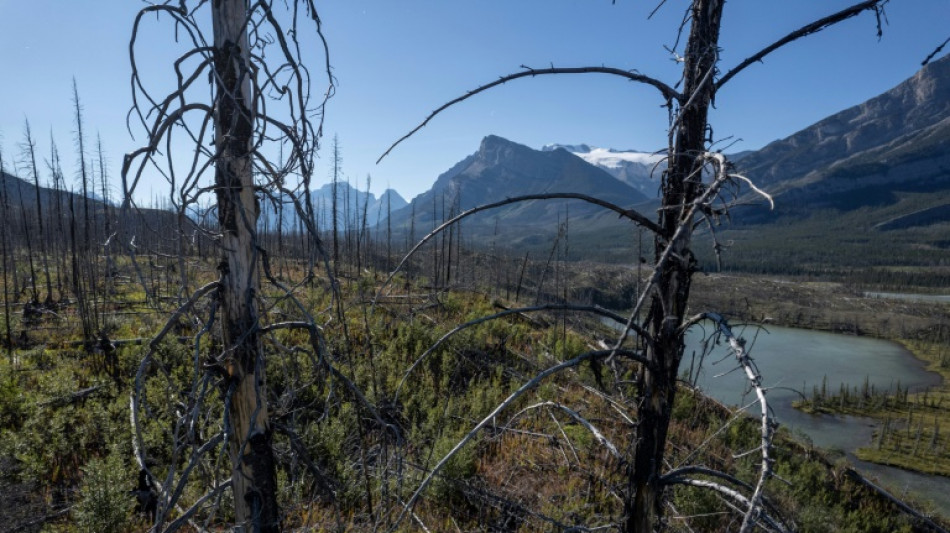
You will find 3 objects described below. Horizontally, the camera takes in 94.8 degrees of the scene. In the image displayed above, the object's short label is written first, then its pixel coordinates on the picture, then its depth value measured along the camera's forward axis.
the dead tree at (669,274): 1.70
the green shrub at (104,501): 4.05
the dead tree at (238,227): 1.81
